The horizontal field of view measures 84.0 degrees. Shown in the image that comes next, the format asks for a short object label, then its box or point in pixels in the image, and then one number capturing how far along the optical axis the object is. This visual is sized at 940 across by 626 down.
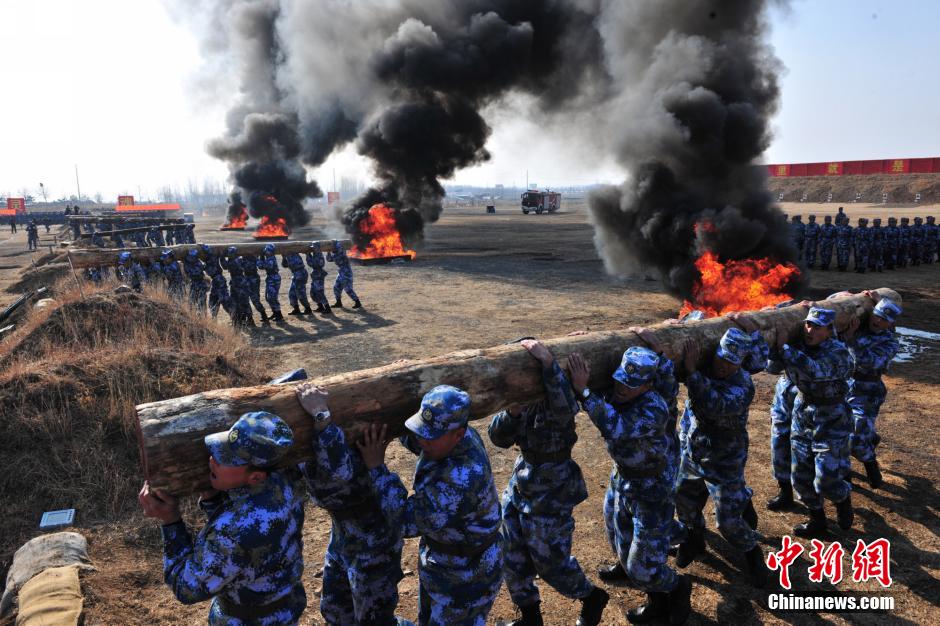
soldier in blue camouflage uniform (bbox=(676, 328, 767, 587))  4.27
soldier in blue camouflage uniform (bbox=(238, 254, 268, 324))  13.30
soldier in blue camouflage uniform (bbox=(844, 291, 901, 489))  5.58
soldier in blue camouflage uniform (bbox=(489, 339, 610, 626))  3.68
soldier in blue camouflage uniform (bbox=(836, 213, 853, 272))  19.78
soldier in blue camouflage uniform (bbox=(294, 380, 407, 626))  2.99
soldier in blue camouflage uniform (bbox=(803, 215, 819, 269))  21.18
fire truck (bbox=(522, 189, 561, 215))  66.44
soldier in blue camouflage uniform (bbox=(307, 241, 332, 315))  14.26
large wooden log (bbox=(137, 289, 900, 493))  2.76
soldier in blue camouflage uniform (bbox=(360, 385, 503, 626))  2.97
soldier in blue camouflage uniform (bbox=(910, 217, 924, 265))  21.00
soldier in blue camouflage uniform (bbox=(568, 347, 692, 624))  3.71
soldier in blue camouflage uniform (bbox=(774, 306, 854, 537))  4.80
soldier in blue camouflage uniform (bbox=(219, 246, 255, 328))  13.16
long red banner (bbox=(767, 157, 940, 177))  56.34
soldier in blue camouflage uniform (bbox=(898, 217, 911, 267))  20.41
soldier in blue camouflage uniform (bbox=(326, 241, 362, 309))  14.81
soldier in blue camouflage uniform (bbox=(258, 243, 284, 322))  13.33
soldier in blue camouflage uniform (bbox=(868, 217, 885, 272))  19.62
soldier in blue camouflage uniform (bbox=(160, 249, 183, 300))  13.34
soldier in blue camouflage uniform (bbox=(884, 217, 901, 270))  20.23
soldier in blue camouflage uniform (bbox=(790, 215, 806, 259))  20.69
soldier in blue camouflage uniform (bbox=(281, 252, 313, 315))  13.91
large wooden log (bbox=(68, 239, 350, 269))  12.62
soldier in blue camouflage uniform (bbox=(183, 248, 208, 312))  13.23
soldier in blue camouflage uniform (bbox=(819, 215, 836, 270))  20.20
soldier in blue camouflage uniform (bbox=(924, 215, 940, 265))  21.39
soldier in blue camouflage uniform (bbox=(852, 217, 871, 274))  19.61
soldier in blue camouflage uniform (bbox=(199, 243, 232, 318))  13.20
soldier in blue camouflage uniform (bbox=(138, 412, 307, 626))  2.54
